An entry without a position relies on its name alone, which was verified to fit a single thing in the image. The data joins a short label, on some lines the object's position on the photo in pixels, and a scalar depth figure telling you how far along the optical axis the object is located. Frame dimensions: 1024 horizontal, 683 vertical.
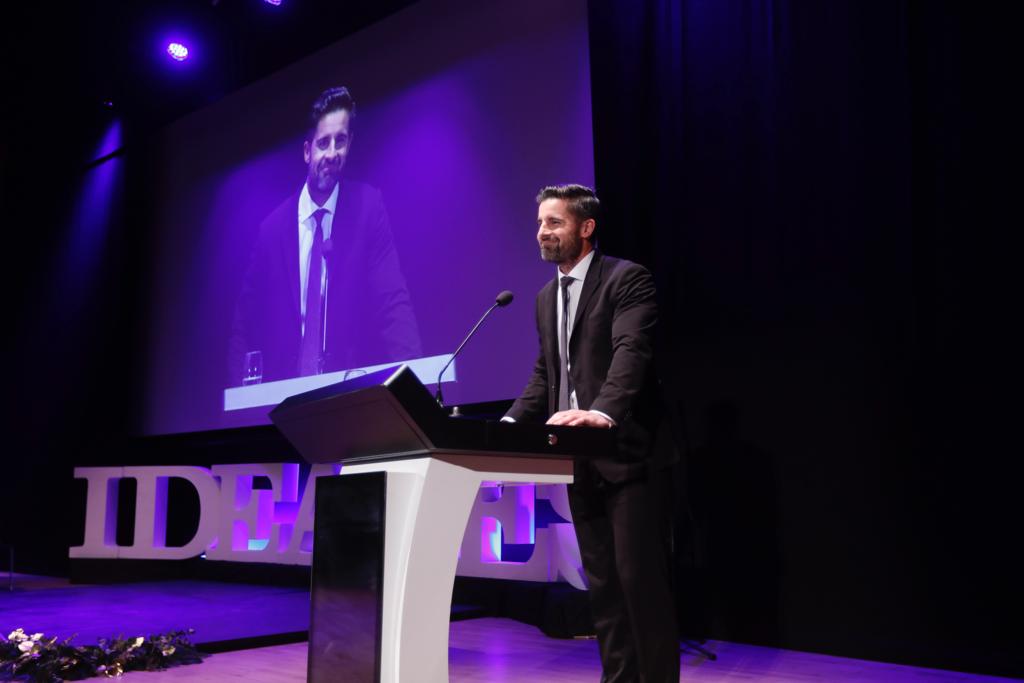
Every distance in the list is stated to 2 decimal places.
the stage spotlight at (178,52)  6.78
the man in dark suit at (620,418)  2.15
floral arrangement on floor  3.03
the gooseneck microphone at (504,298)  2.24
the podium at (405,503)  1.68
